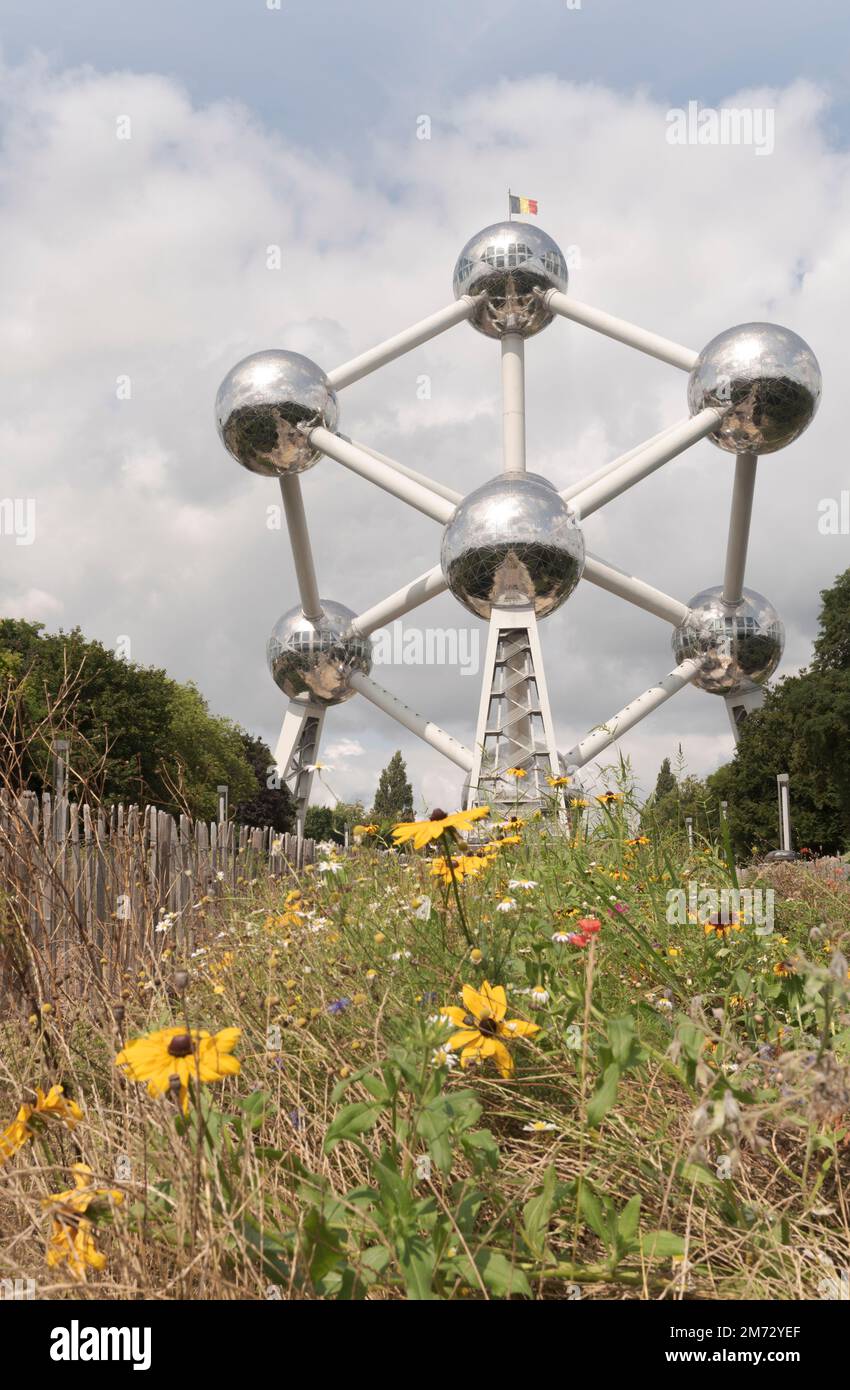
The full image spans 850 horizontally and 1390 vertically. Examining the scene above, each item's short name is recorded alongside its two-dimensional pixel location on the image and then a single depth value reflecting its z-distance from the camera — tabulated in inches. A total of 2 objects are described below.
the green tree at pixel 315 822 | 2091.5
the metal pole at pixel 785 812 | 1157.6
